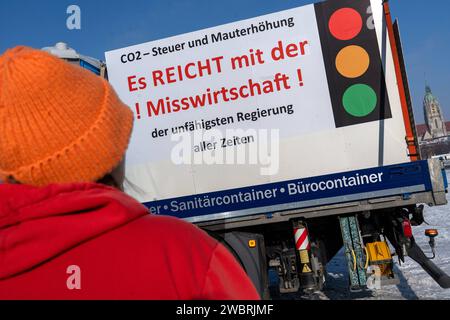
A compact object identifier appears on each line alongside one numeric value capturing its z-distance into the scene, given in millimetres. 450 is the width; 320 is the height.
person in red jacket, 771
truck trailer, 4539
